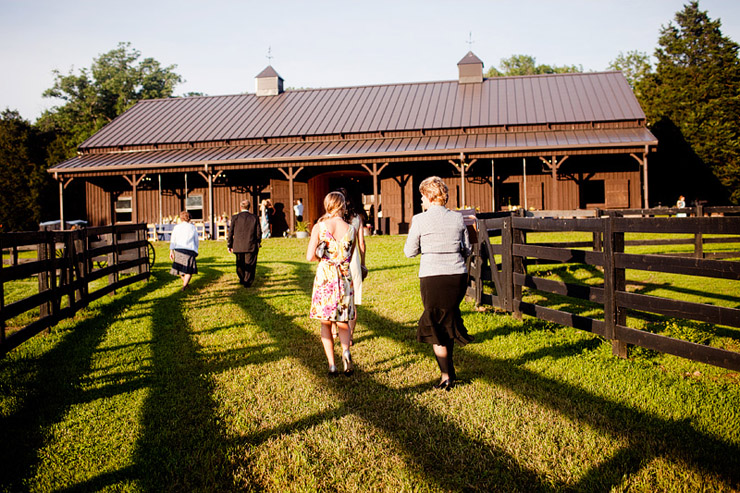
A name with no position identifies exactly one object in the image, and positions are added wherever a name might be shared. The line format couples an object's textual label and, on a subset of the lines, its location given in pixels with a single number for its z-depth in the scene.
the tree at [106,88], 55.41
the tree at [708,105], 27.50
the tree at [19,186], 34.56
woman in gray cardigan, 4.53
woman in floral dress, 5.07
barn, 22.70
